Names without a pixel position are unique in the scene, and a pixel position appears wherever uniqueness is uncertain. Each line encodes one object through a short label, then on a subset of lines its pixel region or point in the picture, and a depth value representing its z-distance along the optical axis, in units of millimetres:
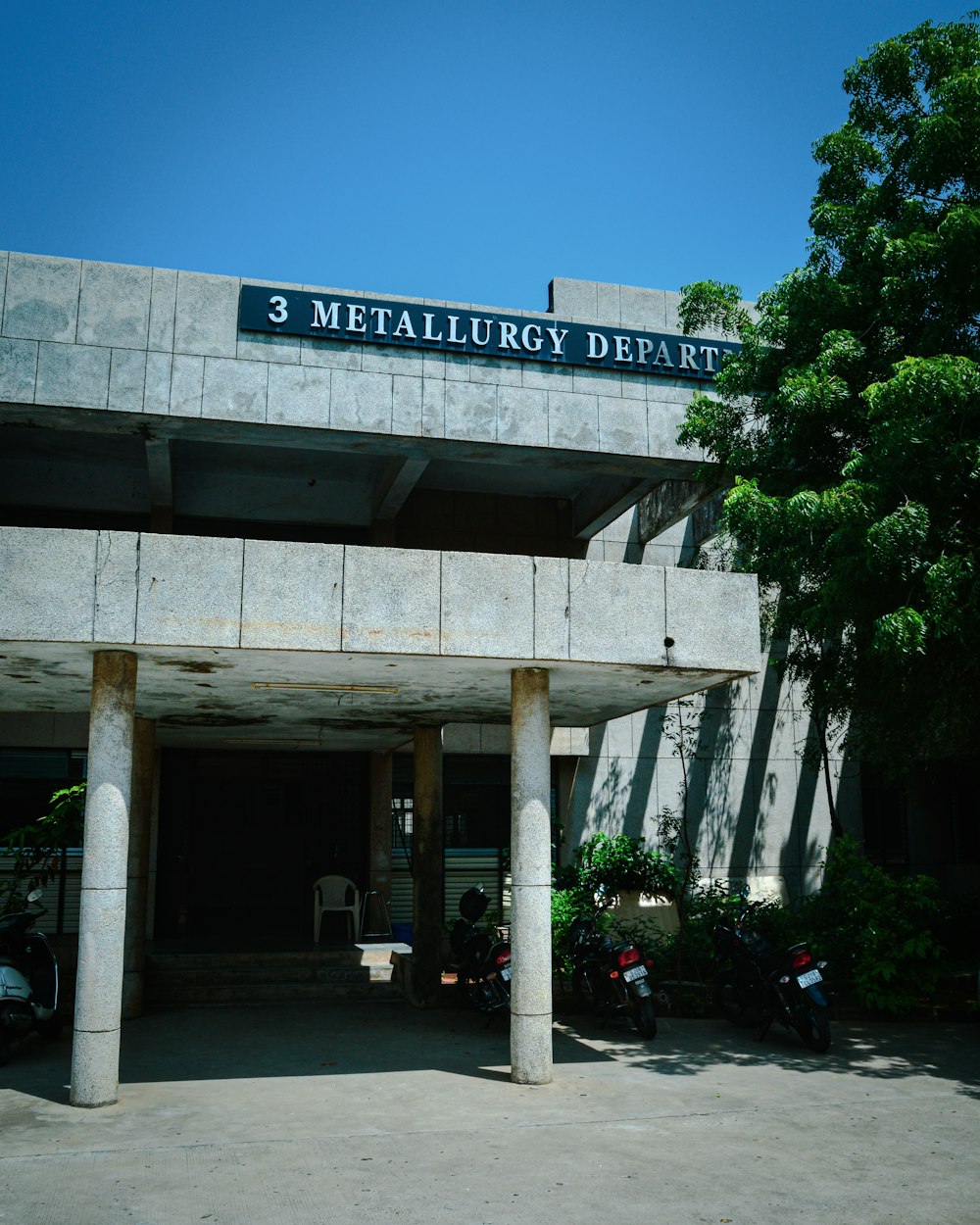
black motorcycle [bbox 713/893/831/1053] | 9117
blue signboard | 12664
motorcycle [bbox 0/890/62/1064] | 8430
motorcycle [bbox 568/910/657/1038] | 9508
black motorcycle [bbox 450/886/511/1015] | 10055
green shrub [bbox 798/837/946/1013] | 10578
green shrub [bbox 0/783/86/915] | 11297
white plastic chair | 13781
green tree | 8984
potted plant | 13273
